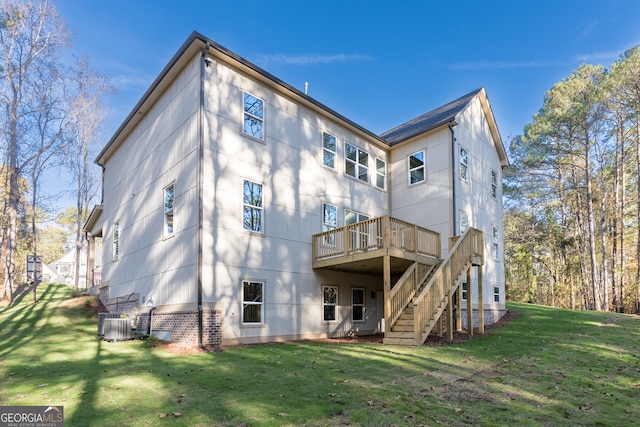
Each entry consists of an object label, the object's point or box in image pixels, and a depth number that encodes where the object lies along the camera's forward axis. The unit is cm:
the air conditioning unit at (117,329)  1177
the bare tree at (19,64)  2050
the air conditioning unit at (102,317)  1213
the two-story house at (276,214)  1178
